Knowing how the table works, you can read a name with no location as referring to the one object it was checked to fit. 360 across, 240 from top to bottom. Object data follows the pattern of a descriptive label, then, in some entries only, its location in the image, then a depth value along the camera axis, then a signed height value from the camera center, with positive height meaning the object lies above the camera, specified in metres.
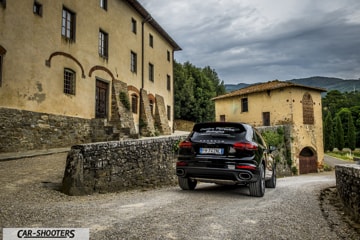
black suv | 5.64 -0.51
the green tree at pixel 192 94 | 40.35 +5.89
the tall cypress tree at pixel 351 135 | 46.74 -0.90
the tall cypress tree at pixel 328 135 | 46.41 -0.82
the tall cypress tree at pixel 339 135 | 46.97 -0.87
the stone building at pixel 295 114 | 24.48 +1.64
